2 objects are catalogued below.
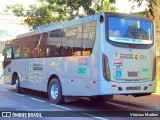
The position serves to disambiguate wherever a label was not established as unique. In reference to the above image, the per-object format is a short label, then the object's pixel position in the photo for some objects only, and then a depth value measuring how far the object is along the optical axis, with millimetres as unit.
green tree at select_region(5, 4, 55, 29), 20100
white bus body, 9969
